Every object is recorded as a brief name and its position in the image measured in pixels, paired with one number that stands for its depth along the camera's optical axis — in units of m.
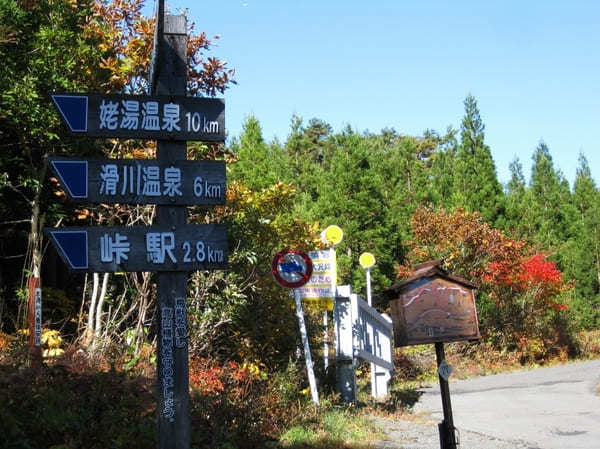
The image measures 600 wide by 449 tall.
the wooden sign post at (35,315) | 8.28
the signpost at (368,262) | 16.97
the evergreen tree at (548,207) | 35.31
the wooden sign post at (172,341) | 5.64
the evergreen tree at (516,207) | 28.67
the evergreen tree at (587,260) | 34.41
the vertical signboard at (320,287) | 12.05
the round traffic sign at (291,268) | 10.26
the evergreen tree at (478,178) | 28.58
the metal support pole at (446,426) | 6.40
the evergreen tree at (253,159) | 24.89
